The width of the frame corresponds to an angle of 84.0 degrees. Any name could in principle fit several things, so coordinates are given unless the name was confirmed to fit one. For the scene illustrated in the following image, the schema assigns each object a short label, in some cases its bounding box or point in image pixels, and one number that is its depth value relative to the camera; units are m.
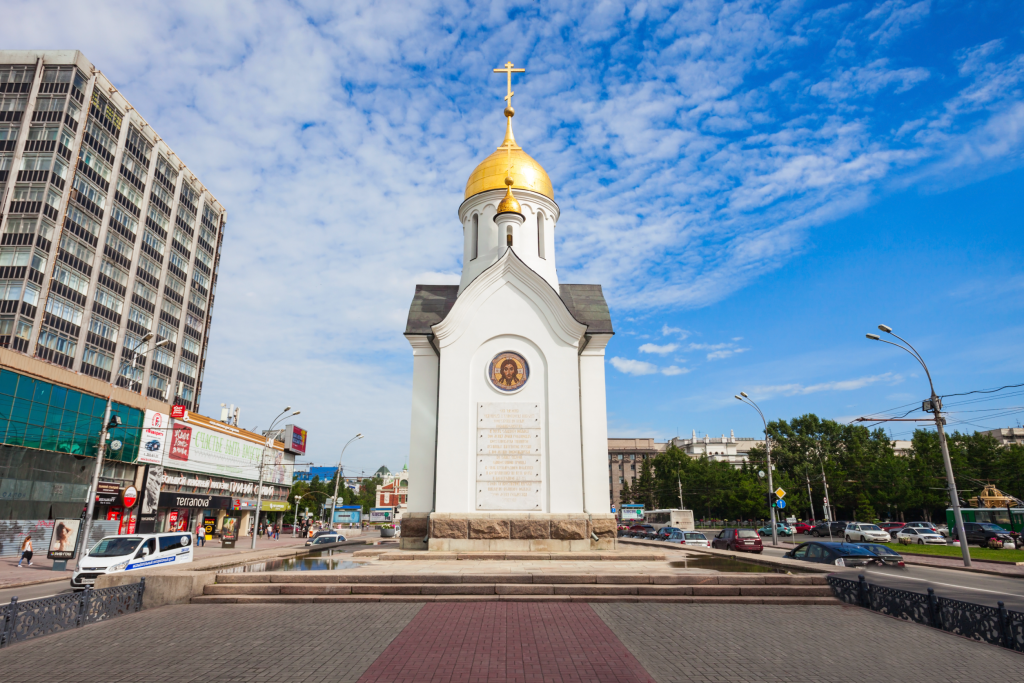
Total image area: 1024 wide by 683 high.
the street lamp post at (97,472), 19.02
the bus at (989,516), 36.31
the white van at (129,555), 14.62
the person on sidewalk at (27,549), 21.91
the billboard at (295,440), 61.82
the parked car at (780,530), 47.43
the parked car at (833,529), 39.99
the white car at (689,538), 28.60
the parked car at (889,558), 19.62
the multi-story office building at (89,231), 38.03
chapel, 17.41
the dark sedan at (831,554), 16.97
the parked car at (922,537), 33.65
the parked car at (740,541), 24.52
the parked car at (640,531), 37.94
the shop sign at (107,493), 31.23
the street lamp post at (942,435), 20.30
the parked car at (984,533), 29.20
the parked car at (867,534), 33.06
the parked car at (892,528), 39.81
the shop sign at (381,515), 89.06
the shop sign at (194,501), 37.22
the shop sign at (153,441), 35.97
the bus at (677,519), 44.09
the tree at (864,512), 53.98
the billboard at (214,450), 38.78
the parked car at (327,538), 30.81
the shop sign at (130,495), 21.84
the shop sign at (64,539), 21.64
